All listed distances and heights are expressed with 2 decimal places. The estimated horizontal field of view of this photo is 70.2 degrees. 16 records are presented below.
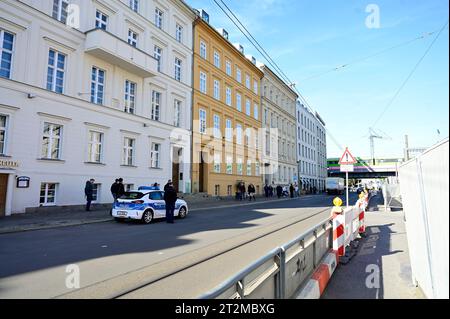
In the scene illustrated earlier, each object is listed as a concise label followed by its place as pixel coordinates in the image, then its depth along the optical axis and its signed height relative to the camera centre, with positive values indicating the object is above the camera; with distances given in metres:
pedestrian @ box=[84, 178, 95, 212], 17.33 +0.11
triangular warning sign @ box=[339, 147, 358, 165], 12.65 +1.41
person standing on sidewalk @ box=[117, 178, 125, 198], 17.66 +0.28
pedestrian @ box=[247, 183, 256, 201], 31.85 +0.30
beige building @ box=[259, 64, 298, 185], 47.50 +10.26
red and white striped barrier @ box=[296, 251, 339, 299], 4.37 -1.32
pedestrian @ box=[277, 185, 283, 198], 39.84 +0.37
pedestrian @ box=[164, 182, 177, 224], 13.96 -0.33
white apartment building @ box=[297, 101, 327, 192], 61.76 +9.25
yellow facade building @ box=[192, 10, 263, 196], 31.52 +8.83
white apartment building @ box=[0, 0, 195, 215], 15.79 +5.84
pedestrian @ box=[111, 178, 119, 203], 17.53 +0.28
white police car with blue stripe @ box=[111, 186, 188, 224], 13.61 -0.52
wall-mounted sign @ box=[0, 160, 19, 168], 14.80 +1.43
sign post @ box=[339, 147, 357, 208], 12.63 +1.33
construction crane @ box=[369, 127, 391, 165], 66.88 +9.53
